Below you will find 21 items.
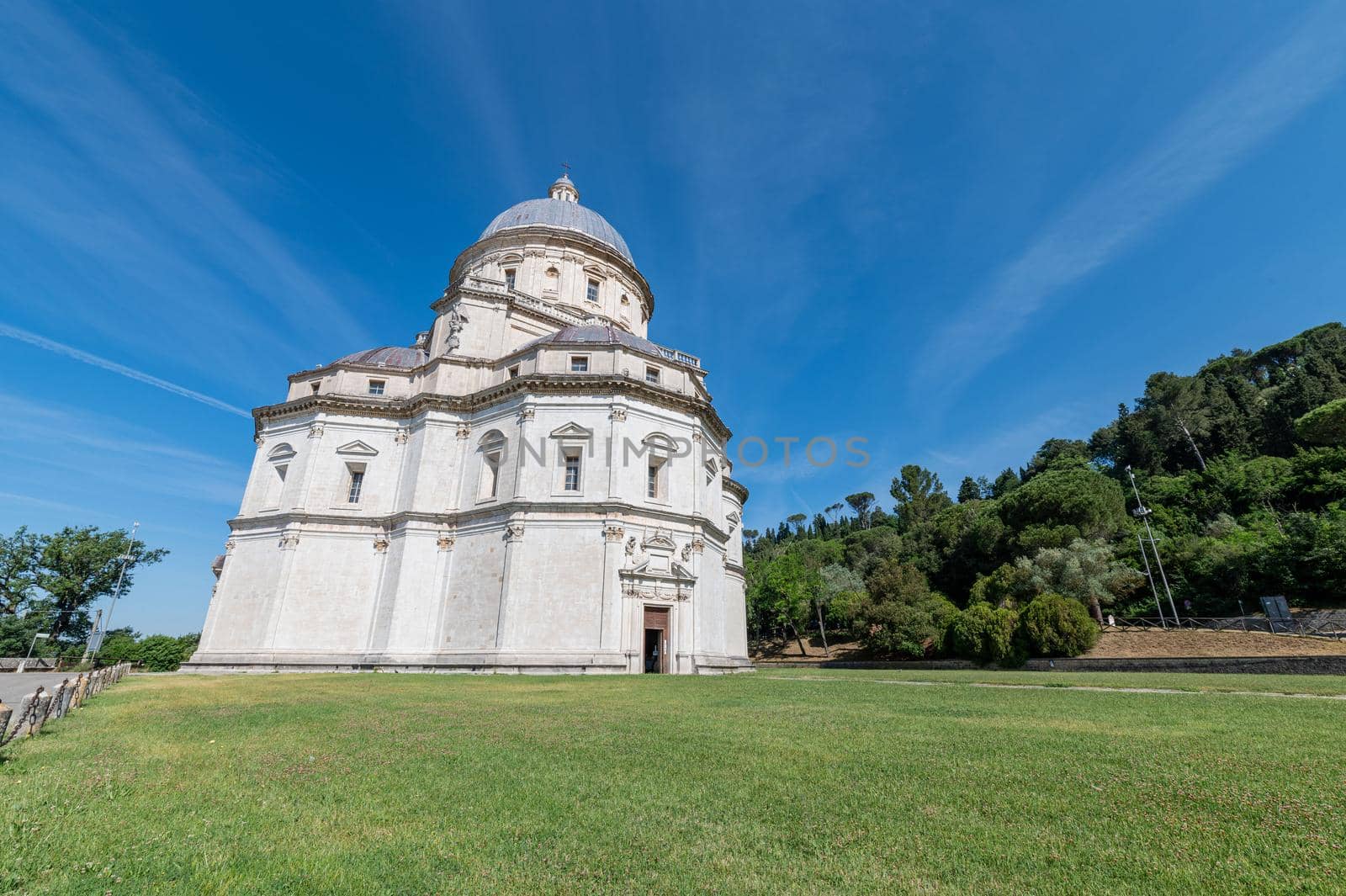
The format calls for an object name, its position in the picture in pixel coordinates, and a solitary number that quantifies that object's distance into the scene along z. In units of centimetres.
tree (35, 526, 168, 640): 4328
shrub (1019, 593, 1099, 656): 2933
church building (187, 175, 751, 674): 2484
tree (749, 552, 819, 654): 5425
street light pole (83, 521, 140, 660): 3571
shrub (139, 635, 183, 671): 3653
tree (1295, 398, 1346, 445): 4184
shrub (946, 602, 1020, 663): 3109
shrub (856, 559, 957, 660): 4400
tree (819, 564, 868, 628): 5094
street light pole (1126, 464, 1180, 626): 3534
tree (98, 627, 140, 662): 3788
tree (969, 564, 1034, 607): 4031
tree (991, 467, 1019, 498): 7612
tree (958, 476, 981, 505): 8061
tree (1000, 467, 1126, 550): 4334
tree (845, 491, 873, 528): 10203
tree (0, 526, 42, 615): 4209
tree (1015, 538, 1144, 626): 3691
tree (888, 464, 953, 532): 7569
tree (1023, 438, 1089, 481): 5778
